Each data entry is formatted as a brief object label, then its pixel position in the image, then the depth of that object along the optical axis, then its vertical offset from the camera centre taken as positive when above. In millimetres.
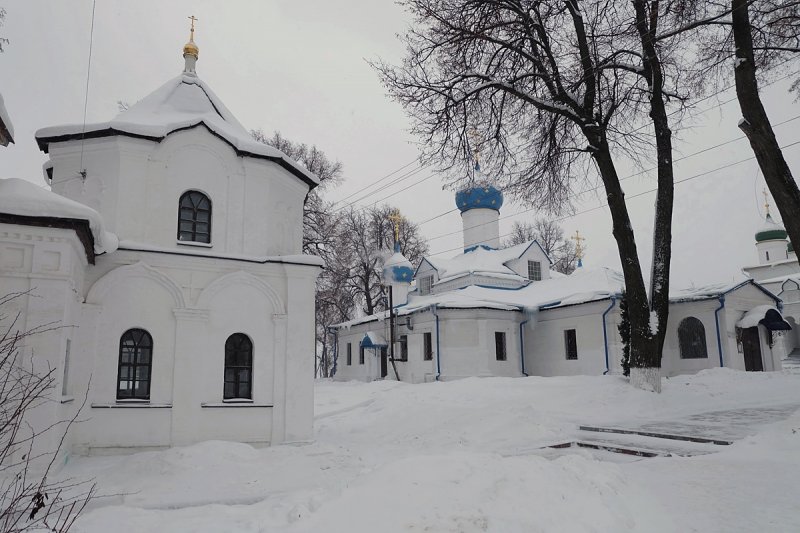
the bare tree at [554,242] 40812 +8307
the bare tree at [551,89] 12867 +6242
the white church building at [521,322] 20141 +1414
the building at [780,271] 31891 +5180
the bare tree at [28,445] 7178 -990
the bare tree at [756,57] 8523 +5404
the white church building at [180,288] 9812 +1403
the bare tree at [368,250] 33219 +6468
